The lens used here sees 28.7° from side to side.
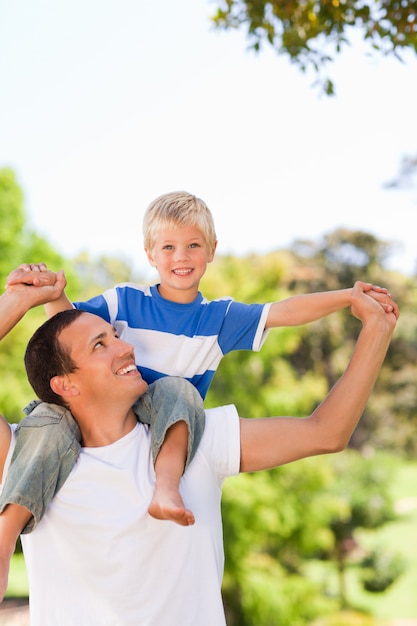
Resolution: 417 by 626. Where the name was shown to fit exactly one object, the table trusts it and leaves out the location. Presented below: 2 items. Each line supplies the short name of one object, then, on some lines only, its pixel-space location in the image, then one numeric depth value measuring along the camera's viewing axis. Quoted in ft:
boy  7.44
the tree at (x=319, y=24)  13.30
